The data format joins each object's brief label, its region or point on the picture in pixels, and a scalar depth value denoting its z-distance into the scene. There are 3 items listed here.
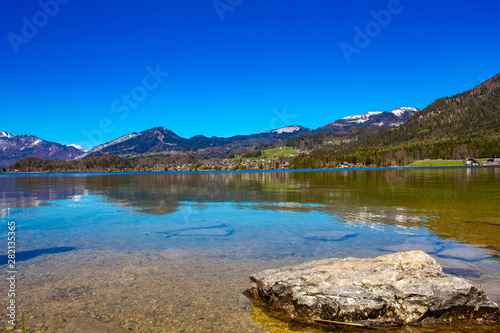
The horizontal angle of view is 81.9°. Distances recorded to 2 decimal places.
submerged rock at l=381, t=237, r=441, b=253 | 10.38
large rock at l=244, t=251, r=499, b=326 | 5.68
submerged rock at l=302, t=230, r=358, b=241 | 12.41
